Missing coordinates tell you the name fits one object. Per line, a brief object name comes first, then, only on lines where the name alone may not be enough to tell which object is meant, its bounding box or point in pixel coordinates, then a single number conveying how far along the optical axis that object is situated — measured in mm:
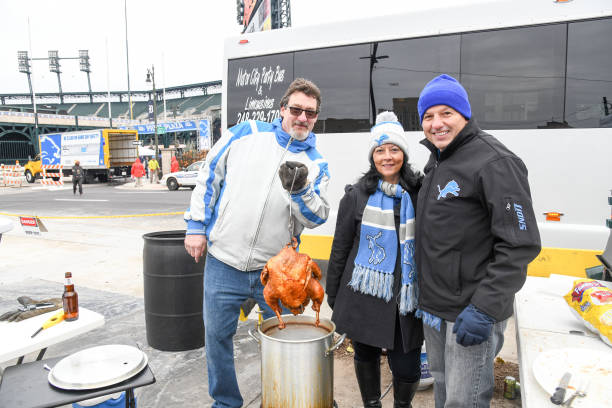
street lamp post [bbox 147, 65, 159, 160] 27731
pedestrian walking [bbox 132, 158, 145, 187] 24875
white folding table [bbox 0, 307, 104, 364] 2094
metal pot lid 1926
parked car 22531
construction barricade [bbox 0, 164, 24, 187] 27812
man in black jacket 1756
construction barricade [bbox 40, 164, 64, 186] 27152
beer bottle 2427
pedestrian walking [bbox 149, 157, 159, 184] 25906
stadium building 47438
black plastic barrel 3797
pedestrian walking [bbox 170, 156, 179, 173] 26688
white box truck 27750
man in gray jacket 2611
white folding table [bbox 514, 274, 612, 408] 1617
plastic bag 1949
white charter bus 4508
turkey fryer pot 2223
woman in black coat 2418
